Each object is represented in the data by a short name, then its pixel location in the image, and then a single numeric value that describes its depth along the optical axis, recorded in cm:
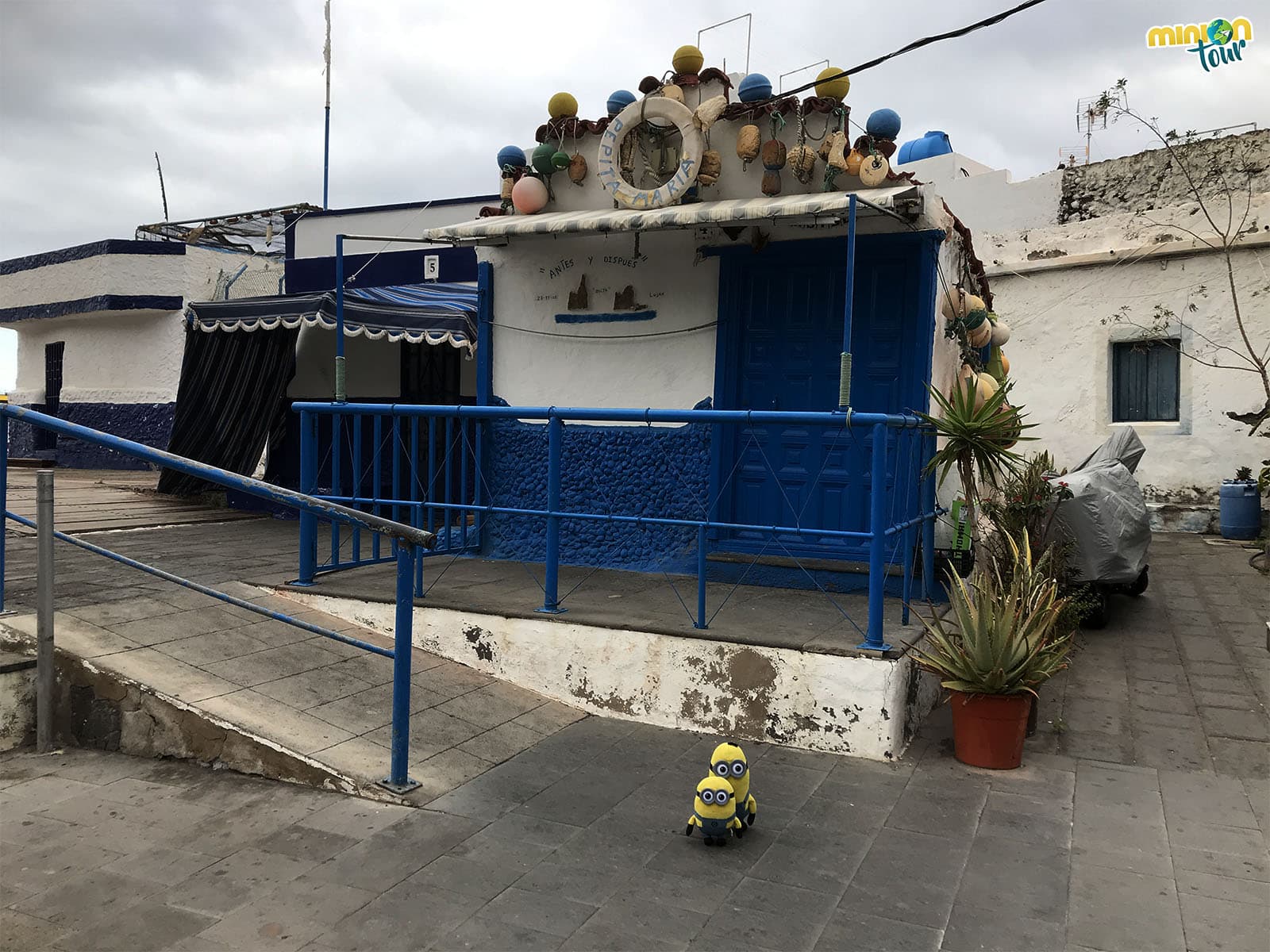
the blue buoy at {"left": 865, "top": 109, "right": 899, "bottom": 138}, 615
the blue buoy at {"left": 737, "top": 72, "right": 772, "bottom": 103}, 657
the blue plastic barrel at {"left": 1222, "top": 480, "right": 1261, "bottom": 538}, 1078
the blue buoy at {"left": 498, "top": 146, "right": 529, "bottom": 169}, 745
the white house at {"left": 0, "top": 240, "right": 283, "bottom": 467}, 1580
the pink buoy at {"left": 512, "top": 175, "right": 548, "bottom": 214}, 727
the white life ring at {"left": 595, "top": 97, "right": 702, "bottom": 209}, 664
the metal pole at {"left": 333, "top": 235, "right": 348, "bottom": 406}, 668
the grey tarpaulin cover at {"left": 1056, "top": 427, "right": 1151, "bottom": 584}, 726
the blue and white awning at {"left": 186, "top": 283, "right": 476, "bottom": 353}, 874
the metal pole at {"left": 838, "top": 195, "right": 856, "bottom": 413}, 541
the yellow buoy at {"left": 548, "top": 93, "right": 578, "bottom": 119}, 731
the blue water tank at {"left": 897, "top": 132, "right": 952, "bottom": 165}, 1602
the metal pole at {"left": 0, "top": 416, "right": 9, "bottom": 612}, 466
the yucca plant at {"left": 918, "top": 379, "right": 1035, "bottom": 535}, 530
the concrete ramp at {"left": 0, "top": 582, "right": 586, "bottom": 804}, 413
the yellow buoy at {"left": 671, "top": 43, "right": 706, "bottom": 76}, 683
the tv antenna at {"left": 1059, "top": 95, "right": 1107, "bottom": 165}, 1454
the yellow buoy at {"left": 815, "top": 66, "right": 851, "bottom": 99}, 633
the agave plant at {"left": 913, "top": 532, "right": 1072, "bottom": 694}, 449
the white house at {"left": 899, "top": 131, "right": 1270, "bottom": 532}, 1127
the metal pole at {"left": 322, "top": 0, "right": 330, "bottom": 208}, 1697
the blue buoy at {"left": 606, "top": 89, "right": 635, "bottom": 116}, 711
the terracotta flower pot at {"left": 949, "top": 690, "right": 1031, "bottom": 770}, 447
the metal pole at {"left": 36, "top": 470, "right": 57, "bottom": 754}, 431
